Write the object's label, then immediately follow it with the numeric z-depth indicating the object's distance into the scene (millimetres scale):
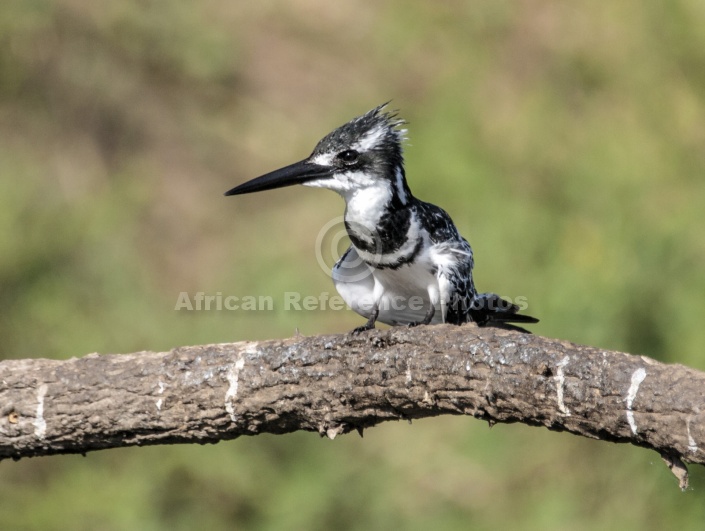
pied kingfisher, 5879
